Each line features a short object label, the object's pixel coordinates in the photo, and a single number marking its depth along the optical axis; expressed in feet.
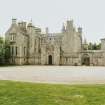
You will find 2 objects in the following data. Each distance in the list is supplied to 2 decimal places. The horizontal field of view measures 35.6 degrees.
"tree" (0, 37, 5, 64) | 131.71
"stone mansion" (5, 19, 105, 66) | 145.96
